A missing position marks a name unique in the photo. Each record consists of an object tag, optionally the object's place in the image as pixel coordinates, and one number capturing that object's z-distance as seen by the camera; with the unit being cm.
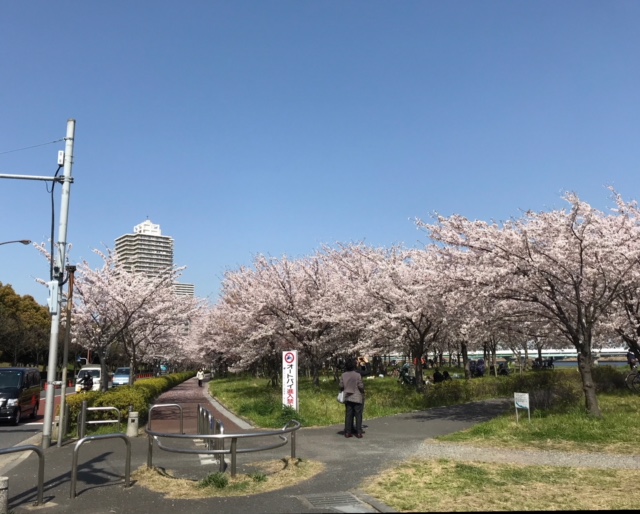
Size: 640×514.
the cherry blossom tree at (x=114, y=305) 1888
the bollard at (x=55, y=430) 1171
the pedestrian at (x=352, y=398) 1102
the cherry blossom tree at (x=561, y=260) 1177
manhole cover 596
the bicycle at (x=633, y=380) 2050
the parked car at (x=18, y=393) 1602
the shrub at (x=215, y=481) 712
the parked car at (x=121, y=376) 3540
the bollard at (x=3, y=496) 580
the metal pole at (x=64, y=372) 1124
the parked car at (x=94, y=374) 3299
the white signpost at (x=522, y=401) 1181
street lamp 2364
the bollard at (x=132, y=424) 1166
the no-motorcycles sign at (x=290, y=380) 1384
